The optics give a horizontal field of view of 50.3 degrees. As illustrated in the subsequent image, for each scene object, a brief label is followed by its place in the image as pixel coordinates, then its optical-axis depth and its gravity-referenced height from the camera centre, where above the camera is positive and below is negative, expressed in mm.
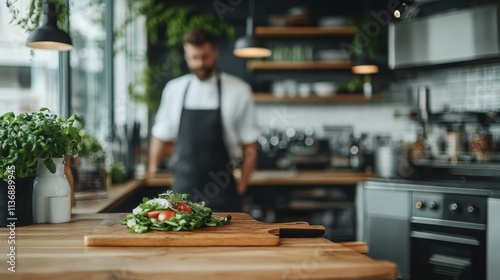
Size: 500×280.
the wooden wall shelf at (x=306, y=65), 5484 +736
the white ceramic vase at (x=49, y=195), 2088 -228
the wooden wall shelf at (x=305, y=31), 5496 +1092
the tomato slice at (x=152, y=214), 1897 -276
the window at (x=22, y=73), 2508 +350
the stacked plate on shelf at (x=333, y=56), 5586 +847
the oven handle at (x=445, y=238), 3420 -681
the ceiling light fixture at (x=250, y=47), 4184 +708
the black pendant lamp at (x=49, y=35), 2148 +416
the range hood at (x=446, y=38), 3887 +759
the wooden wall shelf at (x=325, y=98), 5477 +394
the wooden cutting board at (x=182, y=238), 1704 -327
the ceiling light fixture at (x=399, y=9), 2174 +526
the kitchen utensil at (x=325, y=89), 5492 +487
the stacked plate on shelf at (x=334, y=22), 5559 +1192
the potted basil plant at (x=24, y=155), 1964 -69
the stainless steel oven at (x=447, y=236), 3395 -671
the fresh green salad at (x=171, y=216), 1818 -281
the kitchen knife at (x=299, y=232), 1867 -336
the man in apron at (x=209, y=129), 3725 +55
